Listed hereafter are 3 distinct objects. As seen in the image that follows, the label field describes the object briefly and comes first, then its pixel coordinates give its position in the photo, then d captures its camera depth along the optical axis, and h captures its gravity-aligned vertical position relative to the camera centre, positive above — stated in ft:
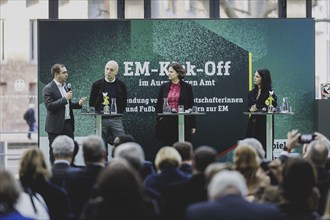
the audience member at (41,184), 21.83 -1.85
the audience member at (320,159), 23.20 -1.34
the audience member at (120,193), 17.46 -1.65
